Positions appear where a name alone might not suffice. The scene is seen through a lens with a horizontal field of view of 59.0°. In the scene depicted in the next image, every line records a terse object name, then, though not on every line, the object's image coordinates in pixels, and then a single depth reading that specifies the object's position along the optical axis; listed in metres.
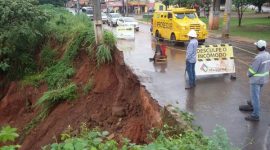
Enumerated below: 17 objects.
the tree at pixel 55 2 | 25.89
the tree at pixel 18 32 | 9.94
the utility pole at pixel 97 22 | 8.70
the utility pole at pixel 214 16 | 21.97
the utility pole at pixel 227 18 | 16.95
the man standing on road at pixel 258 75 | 5.81
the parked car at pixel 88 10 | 30.42
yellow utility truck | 14.16
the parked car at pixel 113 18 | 26.09
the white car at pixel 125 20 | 23.51
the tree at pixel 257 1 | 20.71
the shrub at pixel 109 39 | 8.60
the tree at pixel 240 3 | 21.15
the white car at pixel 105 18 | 28.28
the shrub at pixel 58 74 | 9.17
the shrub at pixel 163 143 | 3.33
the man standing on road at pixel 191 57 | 7.76
